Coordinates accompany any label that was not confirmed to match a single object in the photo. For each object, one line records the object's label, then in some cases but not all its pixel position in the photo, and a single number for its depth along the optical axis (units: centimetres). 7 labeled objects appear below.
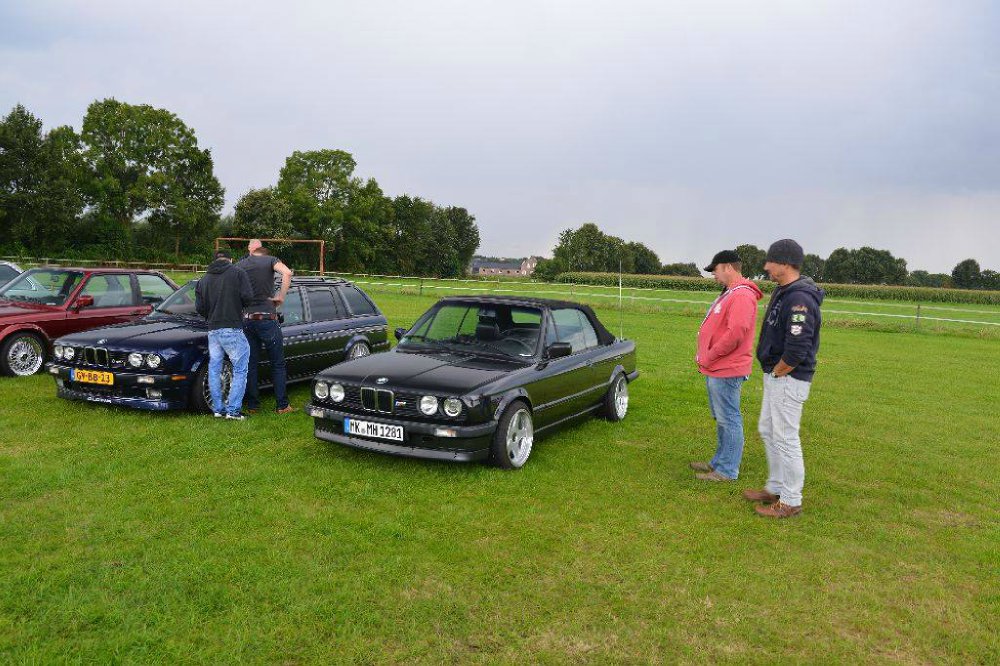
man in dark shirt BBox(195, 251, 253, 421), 730
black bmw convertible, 569
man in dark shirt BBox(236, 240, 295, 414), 761
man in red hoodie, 563
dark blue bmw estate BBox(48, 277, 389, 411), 722
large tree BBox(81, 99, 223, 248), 5609
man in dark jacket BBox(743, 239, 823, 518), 484
